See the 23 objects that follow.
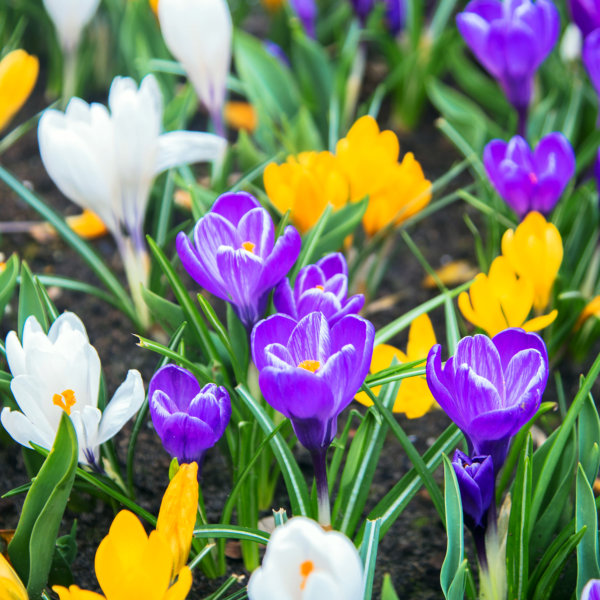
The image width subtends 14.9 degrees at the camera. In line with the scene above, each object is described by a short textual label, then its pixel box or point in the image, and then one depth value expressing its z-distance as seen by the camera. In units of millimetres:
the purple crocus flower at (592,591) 806
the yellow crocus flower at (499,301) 913
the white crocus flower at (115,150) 945
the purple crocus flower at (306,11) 1286
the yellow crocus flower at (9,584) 831
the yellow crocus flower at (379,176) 990
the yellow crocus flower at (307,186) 971
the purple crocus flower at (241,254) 876
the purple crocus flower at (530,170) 982
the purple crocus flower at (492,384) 824
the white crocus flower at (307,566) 767
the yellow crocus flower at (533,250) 935
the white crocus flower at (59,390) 859
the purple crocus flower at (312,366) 818
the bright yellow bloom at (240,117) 1405
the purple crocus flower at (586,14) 1066
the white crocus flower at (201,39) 1015
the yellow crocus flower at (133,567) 806
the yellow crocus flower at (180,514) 829
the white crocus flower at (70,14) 1102
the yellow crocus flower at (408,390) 905
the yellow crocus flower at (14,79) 1025
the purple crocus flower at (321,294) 871
